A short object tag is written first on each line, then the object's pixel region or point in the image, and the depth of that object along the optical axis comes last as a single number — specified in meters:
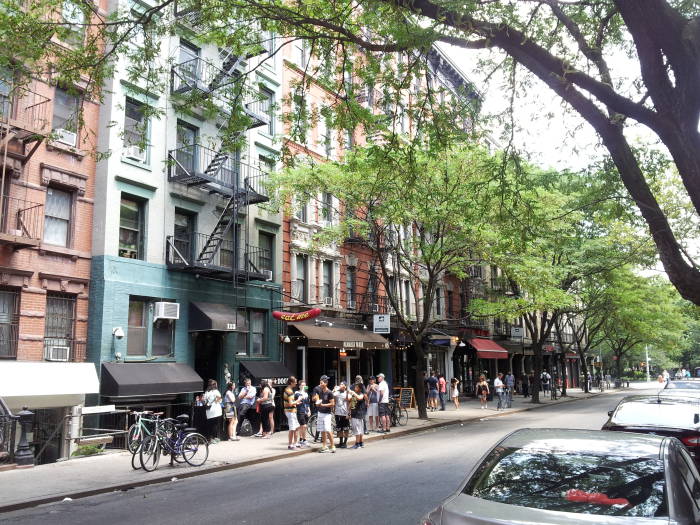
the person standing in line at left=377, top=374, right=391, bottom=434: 19.48
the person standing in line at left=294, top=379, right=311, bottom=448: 16.62
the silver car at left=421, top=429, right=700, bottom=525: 3.68
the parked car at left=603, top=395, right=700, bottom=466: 8.91
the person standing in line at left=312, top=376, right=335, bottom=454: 15.63
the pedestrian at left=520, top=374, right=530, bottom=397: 40.72
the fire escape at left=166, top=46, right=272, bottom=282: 19.56
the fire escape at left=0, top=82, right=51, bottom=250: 14.79
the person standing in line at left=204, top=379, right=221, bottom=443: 16.56
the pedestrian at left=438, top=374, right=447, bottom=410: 28.64
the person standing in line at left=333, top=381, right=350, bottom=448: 16.06
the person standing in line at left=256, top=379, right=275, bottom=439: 18.62
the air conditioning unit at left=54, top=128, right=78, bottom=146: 16.92
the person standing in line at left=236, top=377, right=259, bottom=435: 18.58
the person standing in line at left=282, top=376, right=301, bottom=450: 15.80
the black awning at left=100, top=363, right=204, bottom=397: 16.21
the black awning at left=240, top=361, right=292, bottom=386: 21.08
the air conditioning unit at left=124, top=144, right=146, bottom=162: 18.38
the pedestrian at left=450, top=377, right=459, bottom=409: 30.43
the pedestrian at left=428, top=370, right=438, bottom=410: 28.55
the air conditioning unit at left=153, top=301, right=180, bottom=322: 18.25
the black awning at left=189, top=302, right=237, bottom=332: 19.17
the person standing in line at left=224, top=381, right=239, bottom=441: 17.90
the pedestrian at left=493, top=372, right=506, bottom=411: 29.52
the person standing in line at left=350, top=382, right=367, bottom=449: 16.21
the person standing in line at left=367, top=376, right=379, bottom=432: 19.56
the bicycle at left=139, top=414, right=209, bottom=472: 12.52
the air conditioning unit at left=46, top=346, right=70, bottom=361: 16.02
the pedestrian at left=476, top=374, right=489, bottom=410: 30.38
